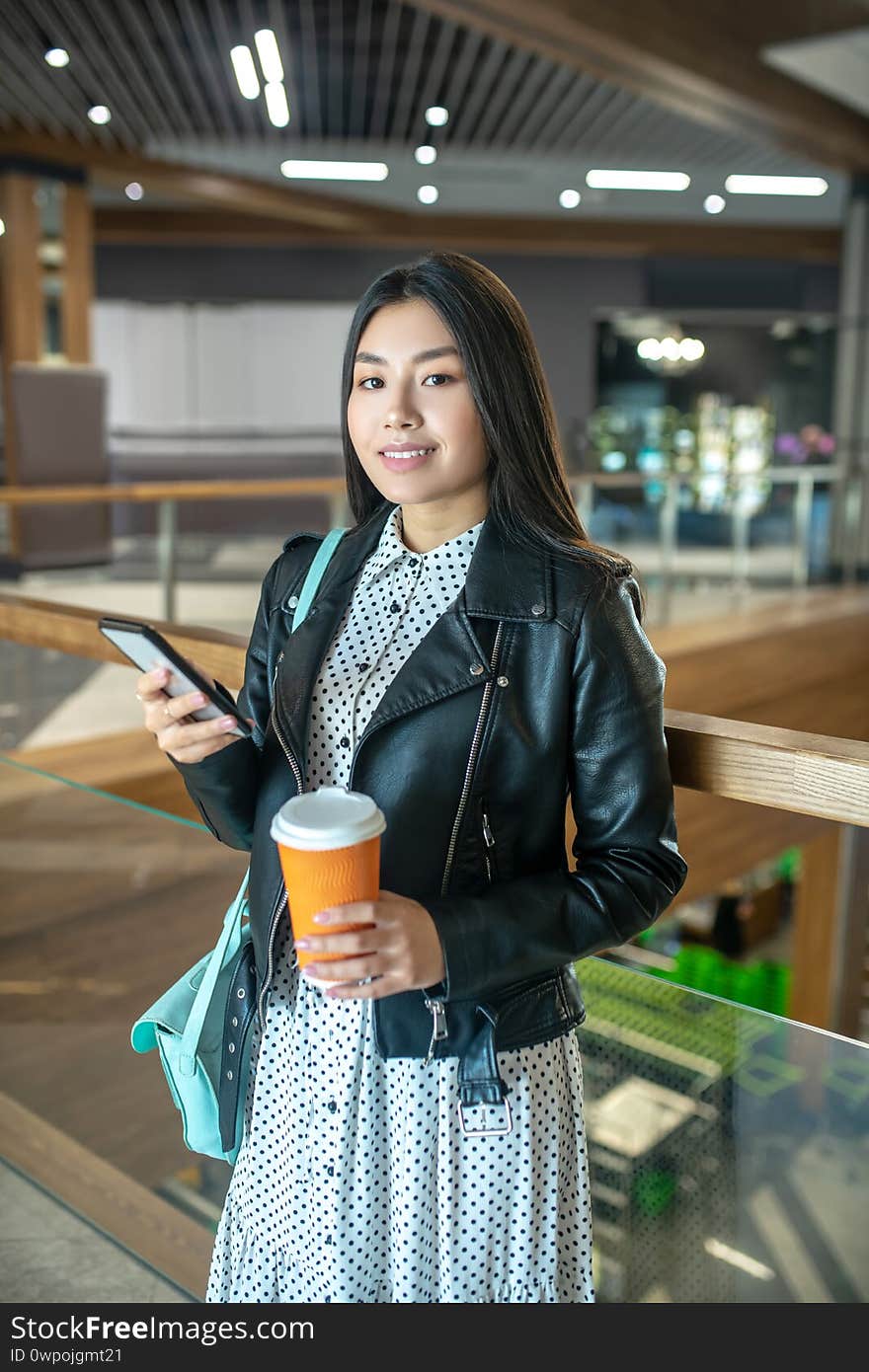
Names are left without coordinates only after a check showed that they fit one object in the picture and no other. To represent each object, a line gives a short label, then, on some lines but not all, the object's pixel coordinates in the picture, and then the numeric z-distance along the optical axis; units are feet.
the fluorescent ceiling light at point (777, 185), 34.09
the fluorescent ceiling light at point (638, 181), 34.24
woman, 3.56
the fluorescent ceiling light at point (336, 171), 32.76
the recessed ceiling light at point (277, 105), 23.63
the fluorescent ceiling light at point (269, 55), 20.25
